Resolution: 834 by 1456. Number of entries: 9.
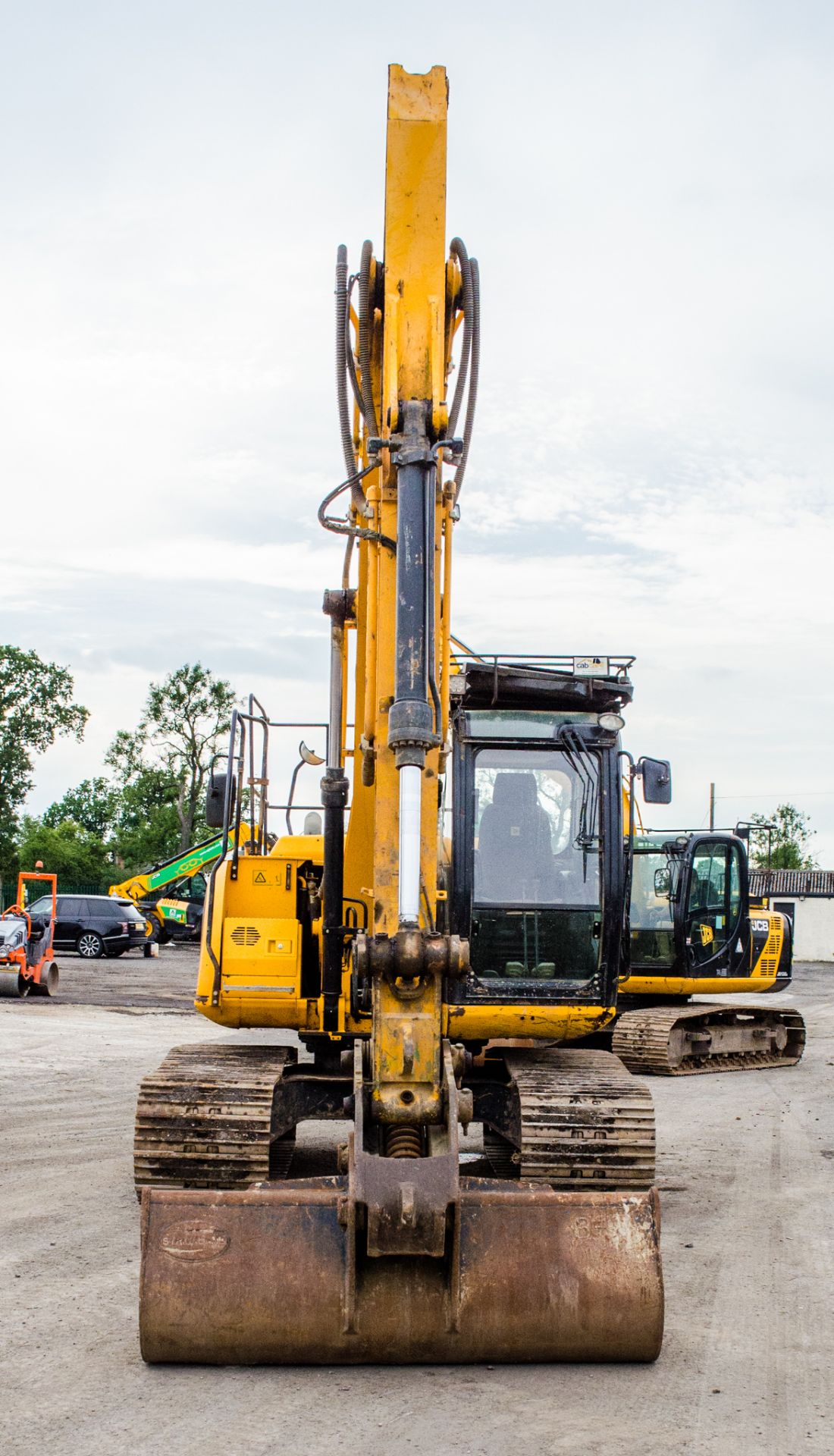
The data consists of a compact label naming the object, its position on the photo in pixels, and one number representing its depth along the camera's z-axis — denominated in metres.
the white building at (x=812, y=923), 45.84
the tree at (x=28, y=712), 72.50
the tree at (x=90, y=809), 94.00
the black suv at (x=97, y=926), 34.62
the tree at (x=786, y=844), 79.50
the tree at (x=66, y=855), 68.69
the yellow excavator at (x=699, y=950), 15.09
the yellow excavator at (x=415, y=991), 4.77
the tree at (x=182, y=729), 85.62
